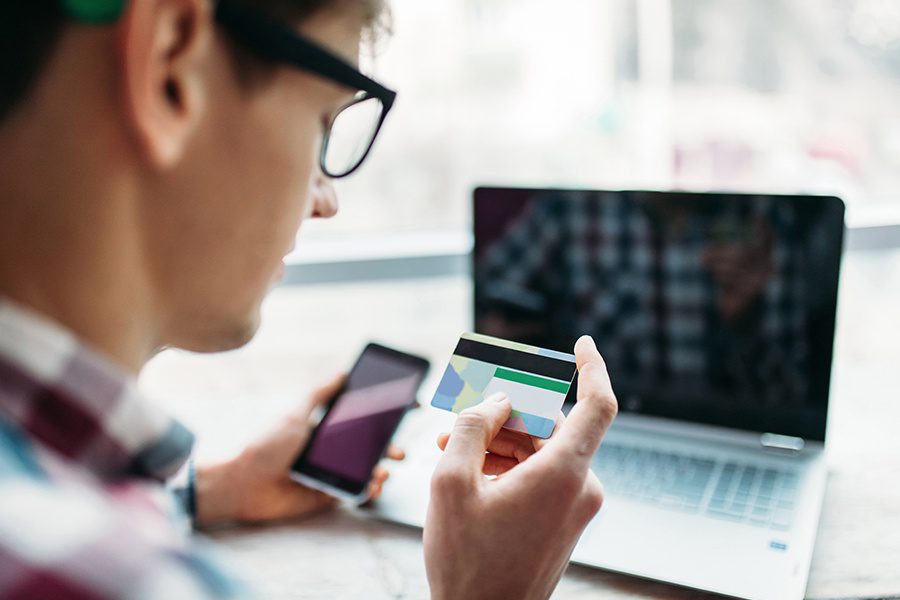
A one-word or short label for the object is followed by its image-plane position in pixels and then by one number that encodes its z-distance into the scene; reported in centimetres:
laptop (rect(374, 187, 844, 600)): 75
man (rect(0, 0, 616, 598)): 34
